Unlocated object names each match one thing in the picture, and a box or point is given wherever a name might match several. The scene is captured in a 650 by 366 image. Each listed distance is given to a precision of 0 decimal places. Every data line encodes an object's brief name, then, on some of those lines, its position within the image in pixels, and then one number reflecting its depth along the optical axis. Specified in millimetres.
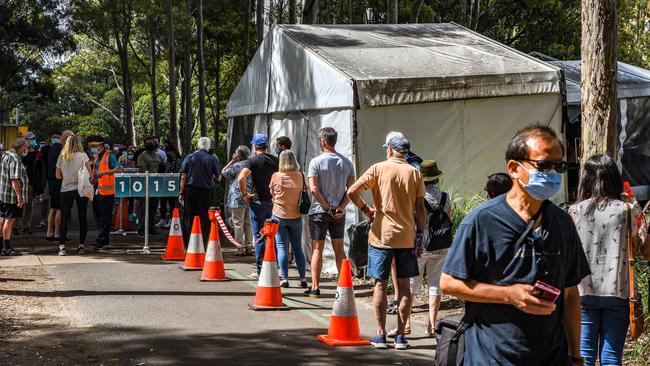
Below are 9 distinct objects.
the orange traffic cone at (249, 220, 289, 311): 10516
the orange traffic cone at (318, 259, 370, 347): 8758
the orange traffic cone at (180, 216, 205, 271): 13867
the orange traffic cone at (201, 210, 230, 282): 12742
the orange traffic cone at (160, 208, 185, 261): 15039
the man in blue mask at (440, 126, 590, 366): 4031
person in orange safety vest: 15578
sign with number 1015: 15922
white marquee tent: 13445
